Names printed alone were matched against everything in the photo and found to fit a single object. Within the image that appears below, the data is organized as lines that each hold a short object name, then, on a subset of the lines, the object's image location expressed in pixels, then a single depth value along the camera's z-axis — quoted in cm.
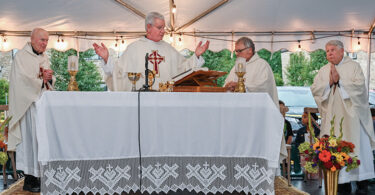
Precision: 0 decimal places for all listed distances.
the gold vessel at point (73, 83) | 343
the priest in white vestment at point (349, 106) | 520
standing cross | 425
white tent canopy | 700
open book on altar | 328
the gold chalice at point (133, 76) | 348
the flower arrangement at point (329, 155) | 349
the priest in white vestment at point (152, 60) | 409
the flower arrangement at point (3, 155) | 342
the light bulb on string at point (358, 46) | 792
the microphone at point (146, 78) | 332
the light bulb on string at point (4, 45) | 786
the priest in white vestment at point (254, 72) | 454
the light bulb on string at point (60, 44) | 817
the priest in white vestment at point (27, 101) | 465
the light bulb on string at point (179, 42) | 823
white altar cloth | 295
